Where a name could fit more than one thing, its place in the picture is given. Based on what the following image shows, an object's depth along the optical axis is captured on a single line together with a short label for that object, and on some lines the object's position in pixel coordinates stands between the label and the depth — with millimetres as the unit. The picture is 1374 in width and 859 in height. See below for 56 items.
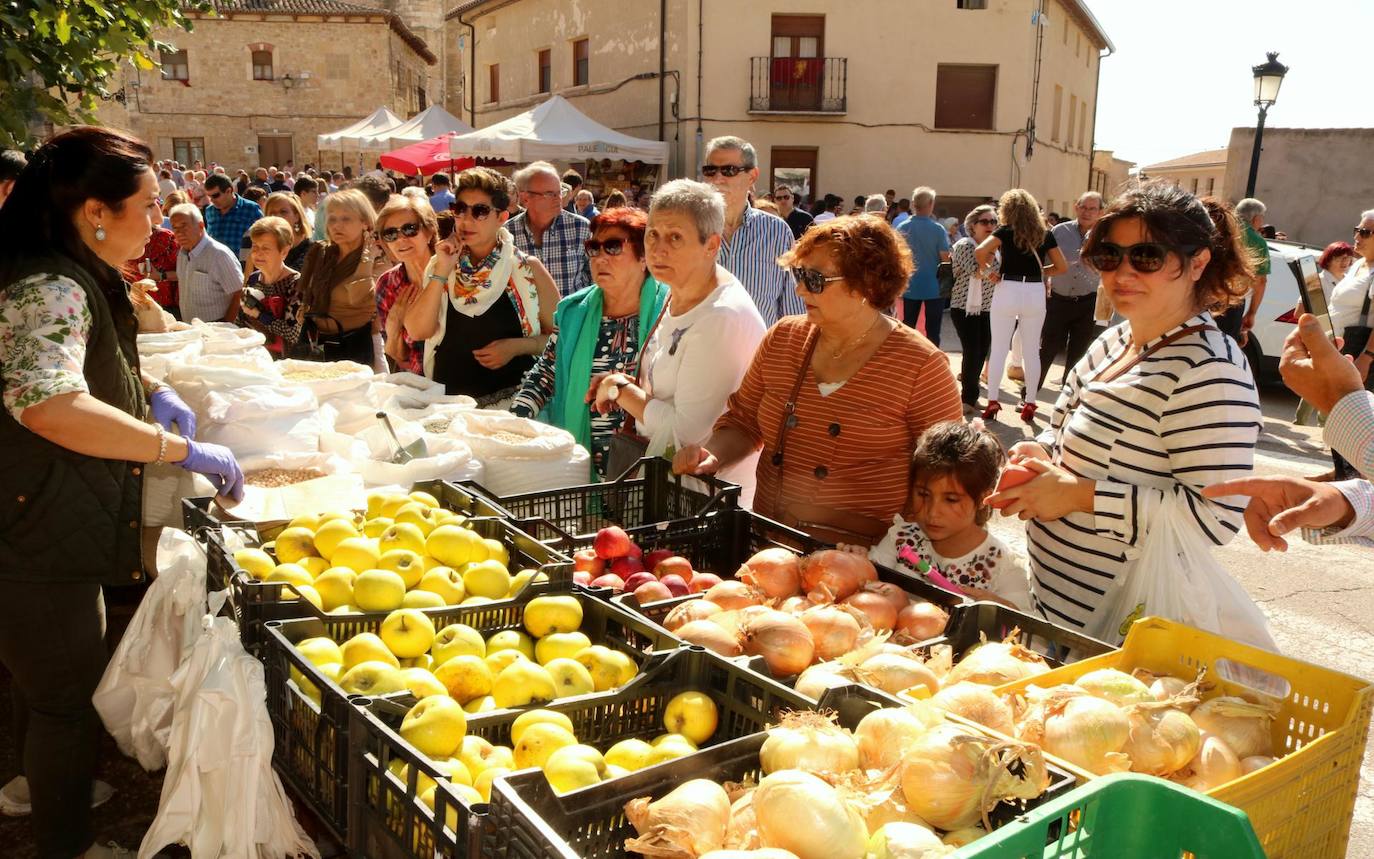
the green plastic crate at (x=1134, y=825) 1259
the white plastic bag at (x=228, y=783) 1981
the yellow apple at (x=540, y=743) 1733
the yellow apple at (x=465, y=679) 1987
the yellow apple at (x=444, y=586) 2377
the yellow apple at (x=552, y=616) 2262
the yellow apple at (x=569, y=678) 1985
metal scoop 3604
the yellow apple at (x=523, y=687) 1923
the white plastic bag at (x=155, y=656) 2512
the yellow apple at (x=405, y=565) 2418
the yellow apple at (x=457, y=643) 2092
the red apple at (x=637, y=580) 2539
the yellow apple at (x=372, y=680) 1894
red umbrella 18234
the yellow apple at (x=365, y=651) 2025
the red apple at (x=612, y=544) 2666
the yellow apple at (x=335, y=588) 2320
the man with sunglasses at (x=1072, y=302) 8945
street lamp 11711
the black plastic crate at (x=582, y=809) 1322
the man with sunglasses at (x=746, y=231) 5223
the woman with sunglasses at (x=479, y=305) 4730
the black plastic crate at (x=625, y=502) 3119
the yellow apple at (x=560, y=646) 2145
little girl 2703
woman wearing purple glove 2375
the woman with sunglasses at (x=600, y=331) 3932
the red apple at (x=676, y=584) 2525
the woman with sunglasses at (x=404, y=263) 5062
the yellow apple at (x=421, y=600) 2301
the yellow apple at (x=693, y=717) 1908
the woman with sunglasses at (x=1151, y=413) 2299
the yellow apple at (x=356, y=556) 2461
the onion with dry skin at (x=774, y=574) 2496
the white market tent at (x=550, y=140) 16906
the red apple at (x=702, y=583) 2592
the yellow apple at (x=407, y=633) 2125
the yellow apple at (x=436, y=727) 1697
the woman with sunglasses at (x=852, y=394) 2996
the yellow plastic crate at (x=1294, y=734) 1596
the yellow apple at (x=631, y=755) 1739
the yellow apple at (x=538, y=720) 1813
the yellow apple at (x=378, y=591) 2287
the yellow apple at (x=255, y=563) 2406
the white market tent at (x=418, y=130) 19828
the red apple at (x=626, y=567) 2670
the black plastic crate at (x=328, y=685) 1820
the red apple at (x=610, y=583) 2518
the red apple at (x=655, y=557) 2738
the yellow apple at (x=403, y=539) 2543
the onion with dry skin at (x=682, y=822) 1372
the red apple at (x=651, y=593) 2436
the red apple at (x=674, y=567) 2639
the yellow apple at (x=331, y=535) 2551
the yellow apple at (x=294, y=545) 2576
